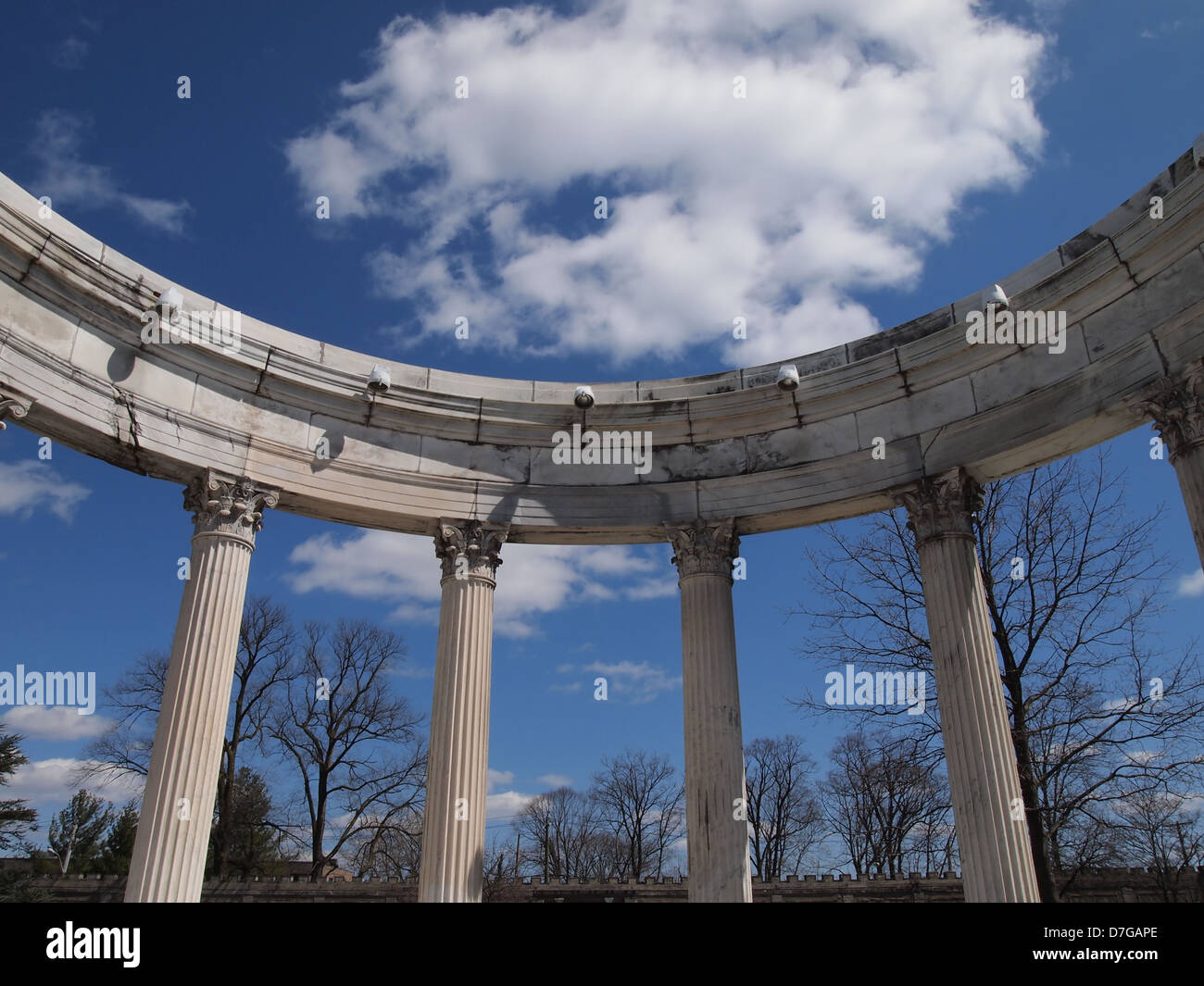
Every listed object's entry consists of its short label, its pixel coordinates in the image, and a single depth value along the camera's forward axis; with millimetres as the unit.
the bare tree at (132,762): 61469
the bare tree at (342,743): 68438
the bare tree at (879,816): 68188
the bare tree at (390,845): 68438
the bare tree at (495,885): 65062
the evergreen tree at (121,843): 70875
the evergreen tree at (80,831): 80312
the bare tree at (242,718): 61438
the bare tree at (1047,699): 37188
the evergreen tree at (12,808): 48312
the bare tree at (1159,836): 38669
